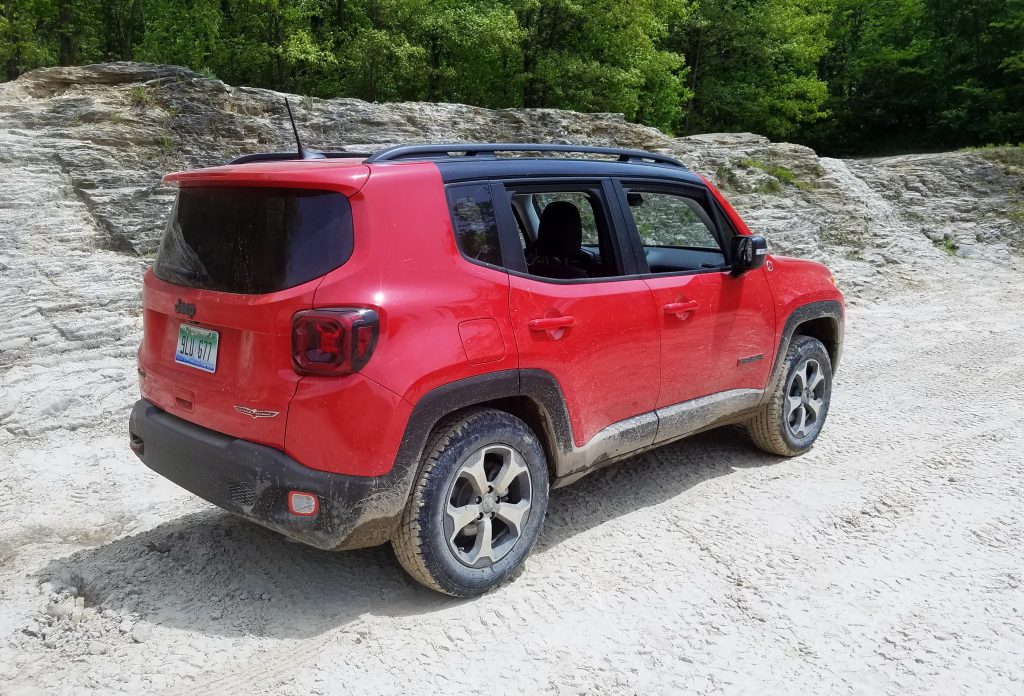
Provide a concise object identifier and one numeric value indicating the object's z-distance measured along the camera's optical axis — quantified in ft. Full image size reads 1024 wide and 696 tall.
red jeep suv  9.39
